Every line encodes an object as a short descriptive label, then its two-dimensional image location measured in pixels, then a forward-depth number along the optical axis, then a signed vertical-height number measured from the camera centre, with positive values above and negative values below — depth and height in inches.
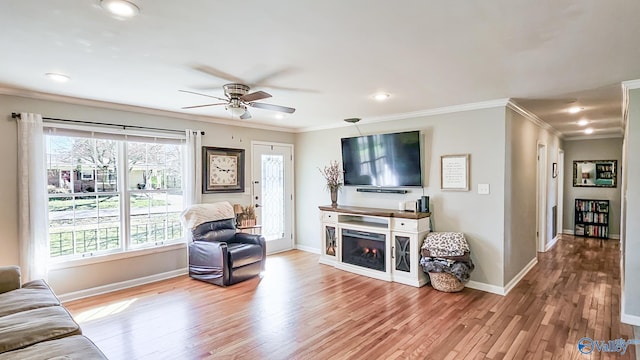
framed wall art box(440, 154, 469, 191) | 170.6 +1.6
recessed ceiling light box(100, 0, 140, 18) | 68.4 +35.4
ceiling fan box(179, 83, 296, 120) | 126.2 +29.5
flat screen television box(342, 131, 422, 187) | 185.8 +9.4
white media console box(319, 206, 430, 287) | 172.9 -36.6
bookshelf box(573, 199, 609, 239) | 290.4 -38.5
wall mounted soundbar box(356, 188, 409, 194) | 196.5 -8.9
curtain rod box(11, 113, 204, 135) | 140.7 +26.1
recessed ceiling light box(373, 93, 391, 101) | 146.8 +35.3
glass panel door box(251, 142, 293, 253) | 234.1 -10.8
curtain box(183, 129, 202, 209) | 193.6 +5.1
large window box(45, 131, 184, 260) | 155.0 -7.5
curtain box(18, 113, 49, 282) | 141.3 -8.9
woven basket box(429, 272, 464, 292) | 159.9 -51.0
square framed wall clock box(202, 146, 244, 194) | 203.5 +4.3
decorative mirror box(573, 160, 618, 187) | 290.4 +1.1
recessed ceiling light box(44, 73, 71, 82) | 118.3 +36.2
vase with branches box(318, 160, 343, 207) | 221.0 -1.3
